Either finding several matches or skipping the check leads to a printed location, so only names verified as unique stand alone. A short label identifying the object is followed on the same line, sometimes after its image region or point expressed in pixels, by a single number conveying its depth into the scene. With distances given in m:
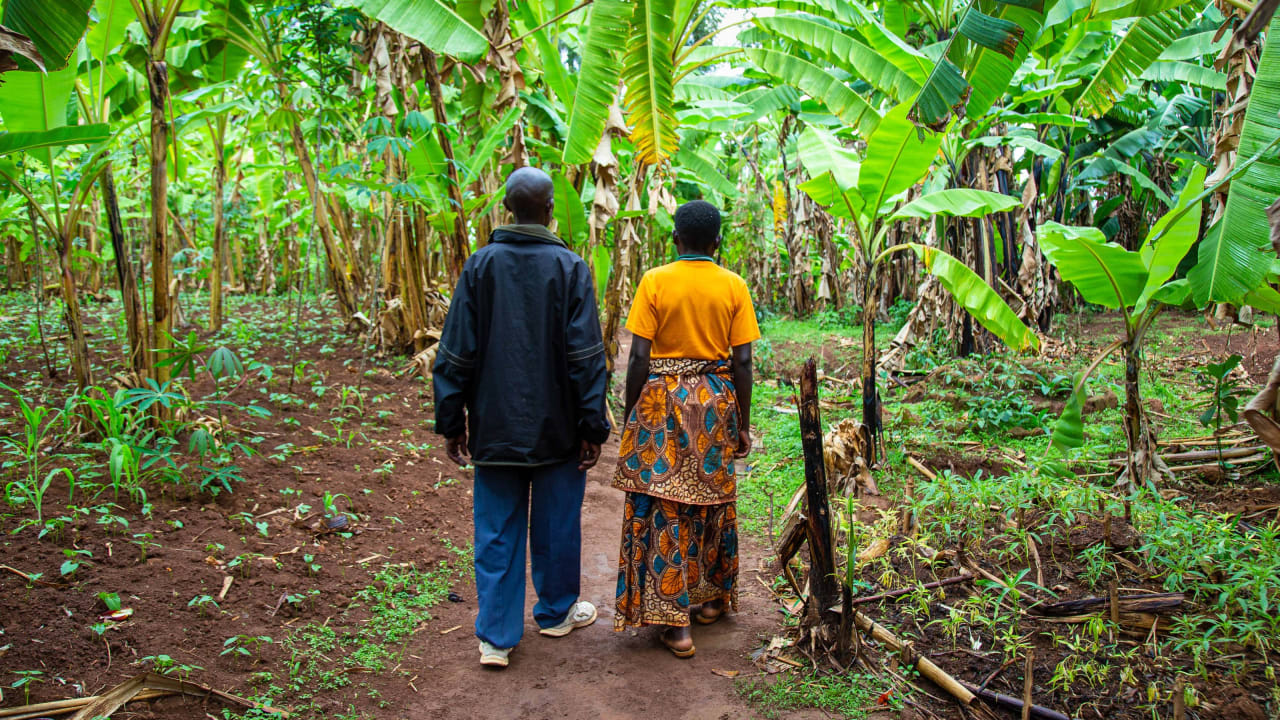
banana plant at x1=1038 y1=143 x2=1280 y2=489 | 3.50
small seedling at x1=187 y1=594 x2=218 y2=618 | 2.85
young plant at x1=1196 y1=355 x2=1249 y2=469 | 4.01
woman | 2.97
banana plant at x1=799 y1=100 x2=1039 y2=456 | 4.53
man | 2.88
